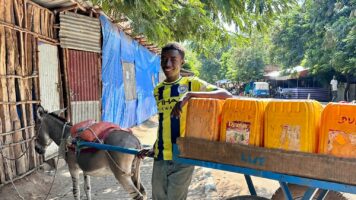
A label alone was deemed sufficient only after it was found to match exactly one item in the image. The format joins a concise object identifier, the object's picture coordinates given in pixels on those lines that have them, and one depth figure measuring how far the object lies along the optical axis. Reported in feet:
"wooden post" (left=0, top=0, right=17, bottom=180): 17.90
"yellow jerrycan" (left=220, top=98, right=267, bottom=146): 7.09
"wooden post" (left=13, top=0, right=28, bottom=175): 18.98
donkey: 13.61
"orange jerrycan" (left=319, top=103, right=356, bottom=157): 6.00
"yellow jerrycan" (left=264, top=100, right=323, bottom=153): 6.48
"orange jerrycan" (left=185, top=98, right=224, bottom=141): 7.71
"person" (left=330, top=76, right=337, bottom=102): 78.47
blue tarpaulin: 30.96
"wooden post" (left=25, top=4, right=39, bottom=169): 20.29
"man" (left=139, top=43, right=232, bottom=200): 9.45
